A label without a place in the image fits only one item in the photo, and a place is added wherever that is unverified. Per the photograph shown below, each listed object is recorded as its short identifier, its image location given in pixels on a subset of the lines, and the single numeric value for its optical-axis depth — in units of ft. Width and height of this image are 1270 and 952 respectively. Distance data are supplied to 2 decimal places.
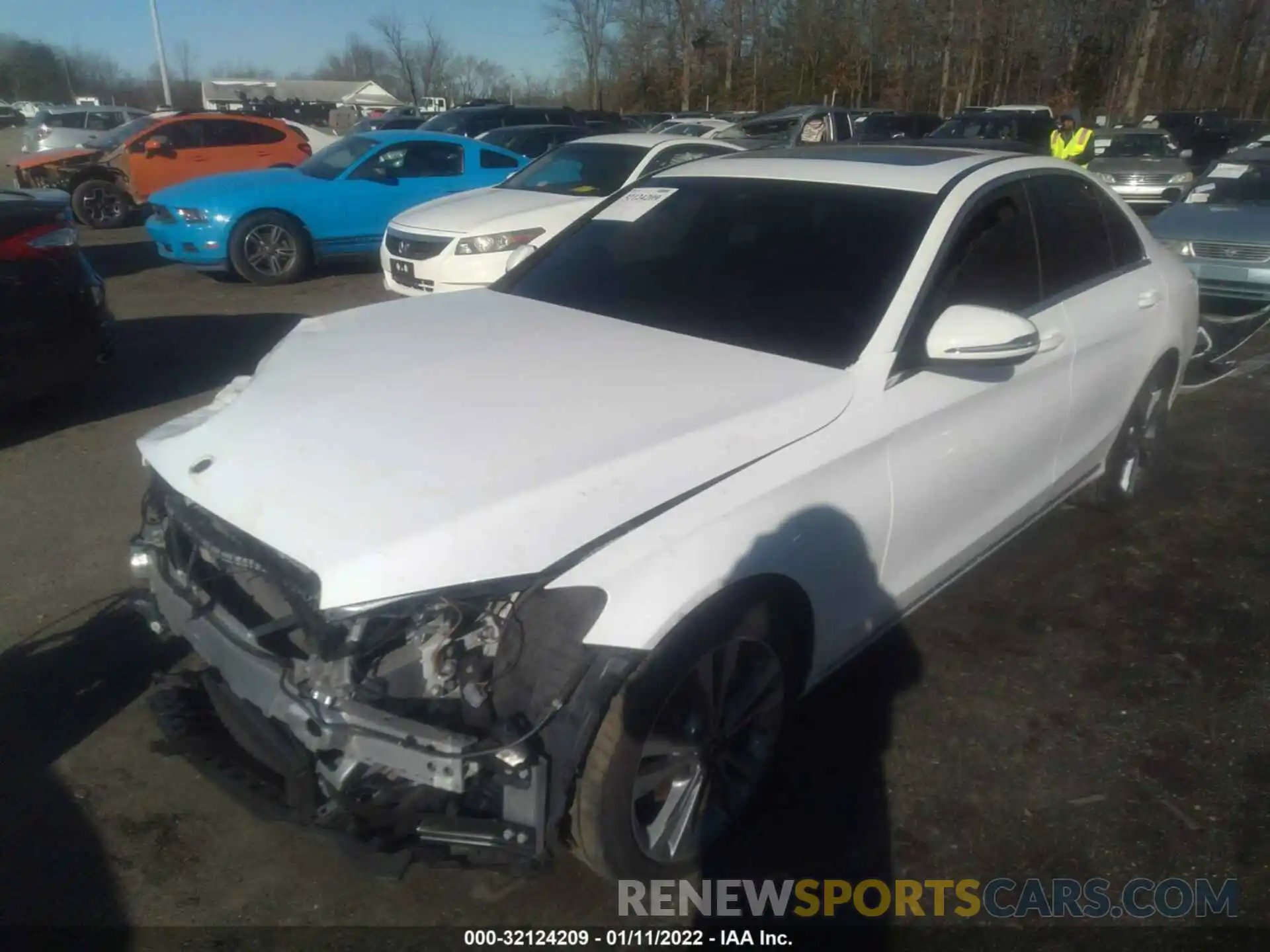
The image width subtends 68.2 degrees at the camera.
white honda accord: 26.13
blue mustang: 31.81
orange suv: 47.65
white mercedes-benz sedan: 6.79
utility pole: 112.88
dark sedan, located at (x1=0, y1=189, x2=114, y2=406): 16.62
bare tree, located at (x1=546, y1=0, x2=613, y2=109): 161.27
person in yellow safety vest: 49.16
